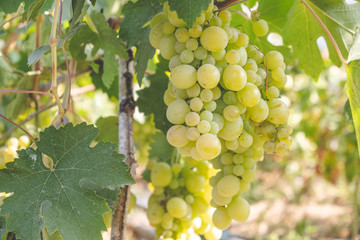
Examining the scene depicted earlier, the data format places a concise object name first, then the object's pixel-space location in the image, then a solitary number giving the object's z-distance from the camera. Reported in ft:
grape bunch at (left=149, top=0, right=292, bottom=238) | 1.93
